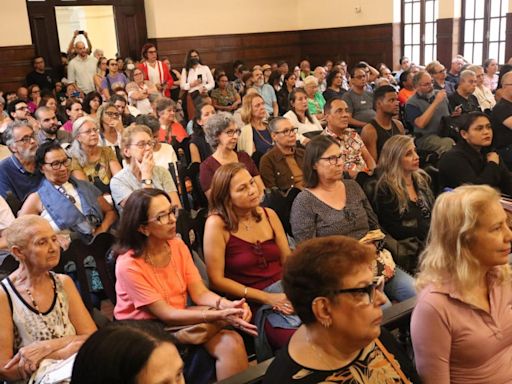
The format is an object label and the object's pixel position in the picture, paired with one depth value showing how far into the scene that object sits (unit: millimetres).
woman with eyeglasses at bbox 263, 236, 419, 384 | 1407
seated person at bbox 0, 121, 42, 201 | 3410
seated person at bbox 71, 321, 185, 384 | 1091
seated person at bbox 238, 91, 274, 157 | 4684
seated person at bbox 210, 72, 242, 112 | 7672
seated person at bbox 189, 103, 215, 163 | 4574
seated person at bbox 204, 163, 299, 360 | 2422
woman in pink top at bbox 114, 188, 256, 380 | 2061
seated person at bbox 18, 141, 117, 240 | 2967
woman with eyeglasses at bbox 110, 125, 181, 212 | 3334
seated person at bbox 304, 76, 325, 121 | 6270
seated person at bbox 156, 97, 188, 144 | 5000
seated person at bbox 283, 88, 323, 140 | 5074
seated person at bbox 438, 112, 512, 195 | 3523
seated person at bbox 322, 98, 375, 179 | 4215
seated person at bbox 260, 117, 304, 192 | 3869
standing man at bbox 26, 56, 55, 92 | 8727
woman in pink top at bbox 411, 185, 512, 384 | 1663
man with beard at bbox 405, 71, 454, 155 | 5078
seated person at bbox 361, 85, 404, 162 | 4438
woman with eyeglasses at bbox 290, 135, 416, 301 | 2754
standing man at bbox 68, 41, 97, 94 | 8602
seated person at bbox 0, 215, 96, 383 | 1855
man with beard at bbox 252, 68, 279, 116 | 7512
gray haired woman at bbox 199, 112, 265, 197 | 3793
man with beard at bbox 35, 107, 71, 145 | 4863
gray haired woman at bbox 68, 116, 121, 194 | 3738
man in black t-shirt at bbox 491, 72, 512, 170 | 4609
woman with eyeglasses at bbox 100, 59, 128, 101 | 7508
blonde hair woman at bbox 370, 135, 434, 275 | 3014
